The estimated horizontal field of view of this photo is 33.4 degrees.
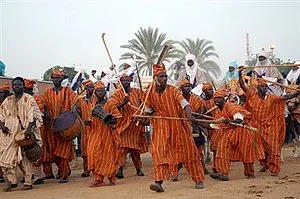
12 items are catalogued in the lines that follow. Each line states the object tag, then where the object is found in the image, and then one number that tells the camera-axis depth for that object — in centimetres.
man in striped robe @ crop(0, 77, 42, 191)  855
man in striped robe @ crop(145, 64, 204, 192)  777
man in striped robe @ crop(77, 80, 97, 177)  1064
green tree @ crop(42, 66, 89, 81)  3484
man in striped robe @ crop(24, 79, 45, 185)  941
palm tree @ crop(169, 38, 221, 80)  3257
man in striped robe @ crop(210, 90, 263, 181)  884
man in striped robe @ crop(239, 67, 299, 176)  943
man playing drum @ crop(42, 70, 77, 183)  958
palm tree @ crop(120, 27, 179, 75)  2977
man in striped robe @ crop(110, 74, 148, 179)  952
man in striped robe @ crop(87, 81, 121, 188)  880
